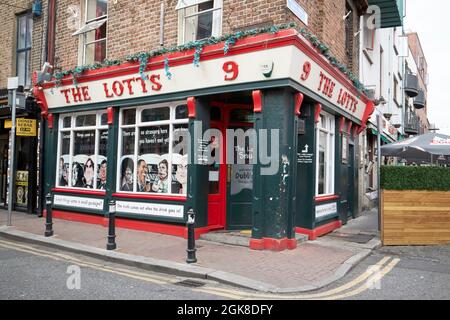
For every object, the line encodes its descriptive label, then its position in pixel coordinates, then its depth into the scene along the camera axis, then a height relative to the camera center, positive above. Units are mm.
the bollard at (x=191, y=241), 7191 -1133
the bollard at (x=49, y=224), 9497 -1151
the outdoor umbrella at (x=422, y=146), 10615 +815
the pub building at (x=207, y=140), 8383 +850
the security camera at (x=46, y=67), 12384 +3078
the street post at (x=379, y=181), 9789 -116
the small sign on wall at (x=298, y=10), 8595 +3452
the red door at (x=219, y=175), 9969 -9
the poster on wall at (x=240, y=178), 10250 -74
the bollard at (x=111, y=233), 8258 -1165
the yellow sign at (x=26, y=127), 12539 +1342
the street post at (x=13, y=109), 10866 +1635
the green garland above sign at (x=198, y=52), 8391 +2757
